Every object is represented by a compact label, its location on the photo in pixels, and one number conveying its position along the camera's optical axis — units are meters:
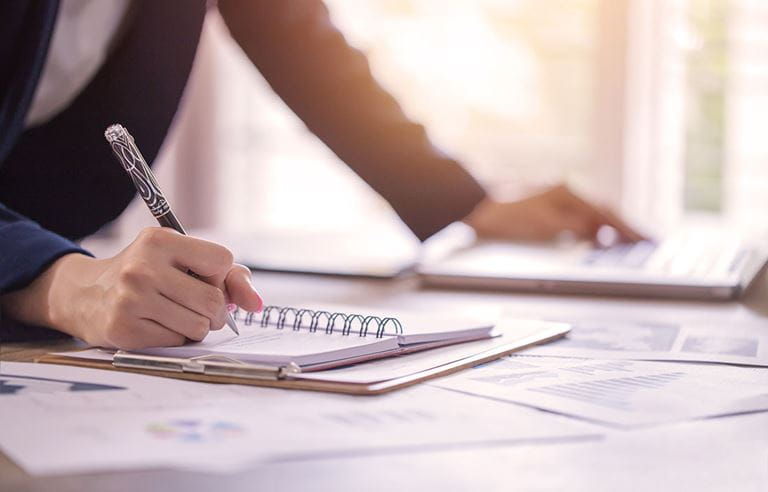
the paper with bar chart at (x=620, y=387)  1.07
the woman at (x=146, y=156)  1.17
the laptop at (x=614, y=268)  1.52
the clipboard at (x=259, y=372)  1.09
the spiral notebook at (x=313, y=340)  1.13
